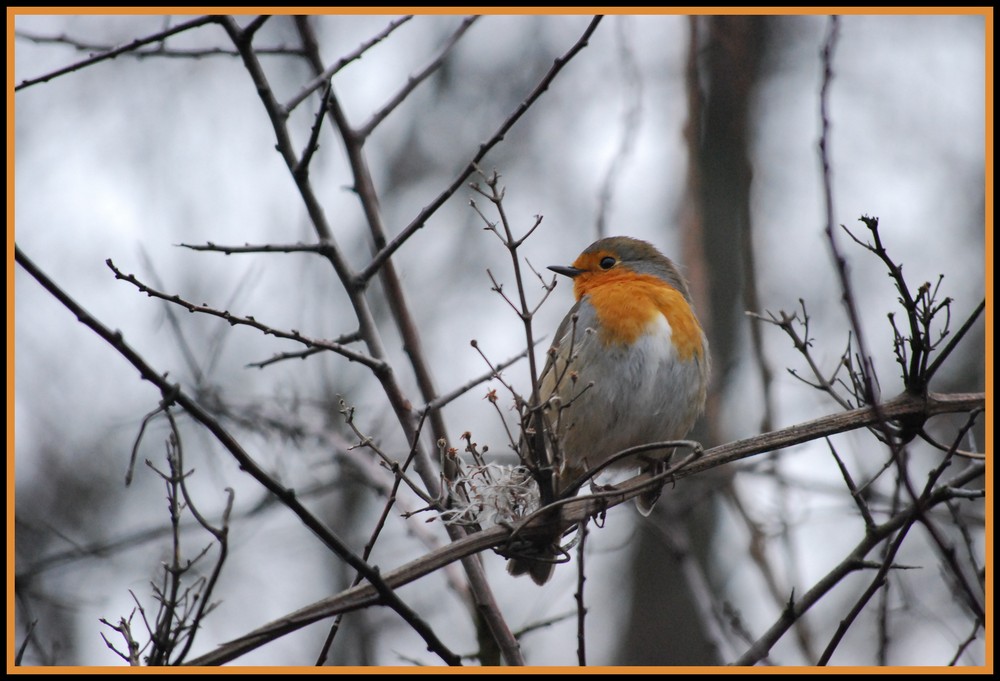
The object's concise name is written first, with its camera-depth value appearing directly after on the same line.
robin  7.88
